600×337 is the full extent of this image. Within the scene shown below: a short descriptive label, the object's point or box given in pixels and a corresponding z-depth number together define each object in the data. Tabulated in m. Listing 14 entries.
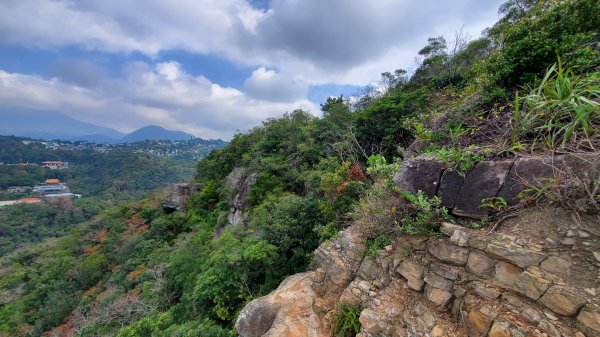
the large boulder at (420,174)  3.84
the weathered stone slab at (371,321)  3.65
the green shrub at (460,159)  3.54
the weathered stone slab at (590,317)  2.23
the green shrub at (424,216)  3.61
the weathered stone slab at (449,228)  3.40
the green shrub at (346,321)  4.02
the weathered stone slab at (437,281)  3.29
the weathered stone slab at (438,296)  3.25
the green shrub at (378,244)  4.30
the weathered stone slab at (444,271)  3.26
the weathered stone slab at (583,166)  2.53
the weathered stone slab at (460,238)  3.24
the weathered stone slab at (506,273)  2.79
